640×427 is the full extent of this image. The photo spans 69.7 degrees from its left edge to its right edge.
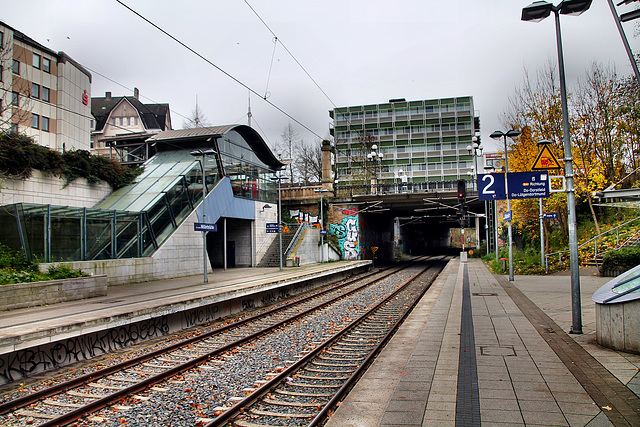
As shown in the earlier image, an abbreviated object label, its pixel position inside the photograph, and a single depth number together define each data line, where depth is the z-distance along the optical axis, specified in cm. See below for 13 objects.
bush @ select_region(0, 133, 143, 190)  1631
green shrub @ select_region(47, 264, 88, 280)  1346
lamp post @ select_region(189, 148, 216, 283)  1888
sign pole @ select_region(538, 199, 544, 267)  2357
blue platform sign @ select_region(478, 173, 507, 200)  1215
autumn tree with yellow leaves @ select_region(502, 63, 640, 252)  2306
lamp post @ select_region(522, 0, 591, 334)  892
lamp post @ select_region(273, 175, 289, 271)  2579
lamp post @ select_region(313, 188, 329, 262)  3688
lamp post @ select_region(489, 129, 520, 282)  1878
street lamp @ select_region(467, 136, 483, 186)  2819
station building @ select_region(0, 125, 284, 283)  1506
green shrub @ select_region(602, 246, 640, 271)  1884
